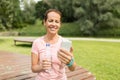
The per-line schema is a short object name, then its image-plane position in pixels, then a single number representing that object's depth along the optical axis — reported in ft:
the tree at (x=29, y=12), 123.54
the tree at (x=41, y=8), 125.90
